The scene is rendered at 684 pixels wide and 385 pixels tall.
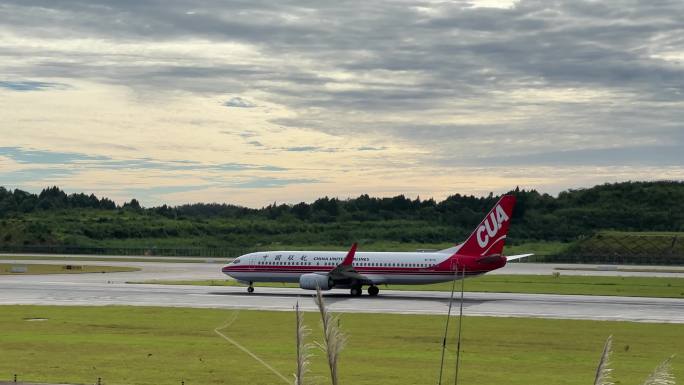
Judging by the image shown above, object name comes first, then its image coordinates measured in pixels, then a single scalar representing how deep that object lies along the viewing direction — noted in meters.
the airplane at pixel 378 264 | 136.37
